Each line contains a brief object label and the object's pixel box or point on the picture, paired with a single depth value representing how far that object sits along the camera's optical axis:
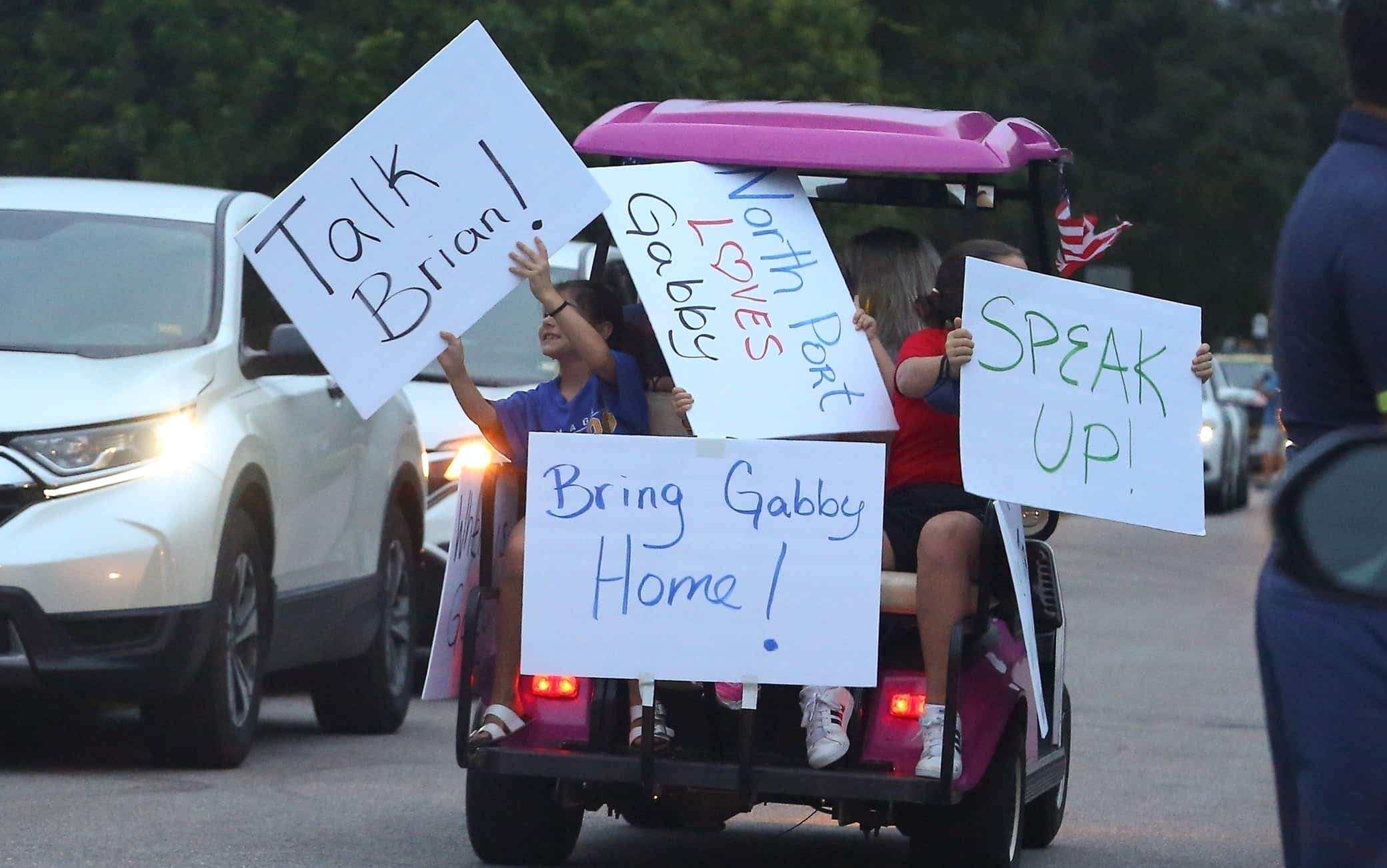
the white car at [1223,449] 60.53
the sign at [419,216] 12.79
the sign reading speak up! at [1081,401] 12.27
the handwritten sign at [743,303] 12.76
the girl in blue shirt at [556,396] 12.73
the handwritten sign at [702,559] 12.18
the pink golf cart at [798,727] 12.16
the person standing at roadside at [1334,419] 6.44
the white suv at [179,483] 15.29
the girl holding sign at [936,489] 12.11
